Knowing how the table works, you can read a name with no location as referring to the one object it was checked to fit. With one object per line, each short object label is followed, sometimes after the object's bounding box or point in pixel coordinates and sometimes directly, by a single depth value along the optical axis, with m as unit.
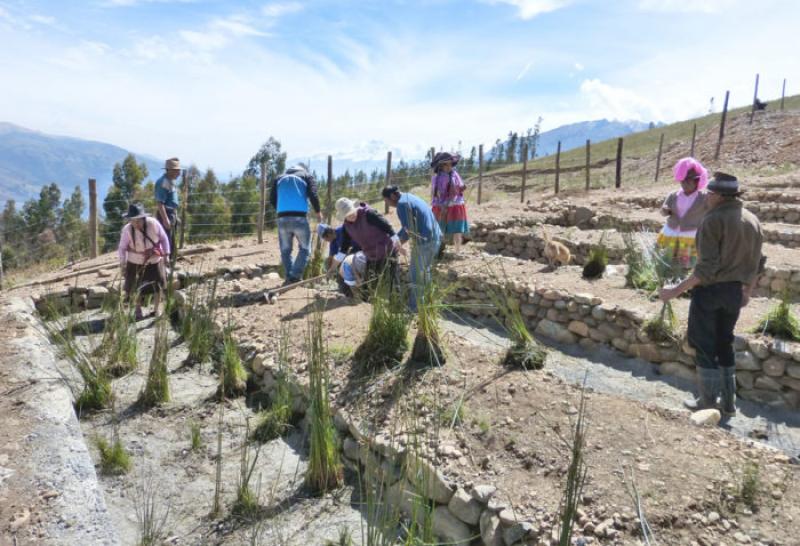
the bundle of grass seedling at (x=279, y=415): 4.21
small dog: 7.71
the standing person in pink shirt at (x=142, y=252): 6.19
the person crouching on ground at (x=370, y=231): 5.75
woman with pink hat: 5.38
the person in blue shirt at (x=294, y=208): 6.82
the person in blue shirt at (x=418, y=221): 5.13
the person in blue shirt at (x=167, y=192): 7.59
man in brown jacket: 3.70
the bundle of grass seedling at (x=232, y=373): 4.89
